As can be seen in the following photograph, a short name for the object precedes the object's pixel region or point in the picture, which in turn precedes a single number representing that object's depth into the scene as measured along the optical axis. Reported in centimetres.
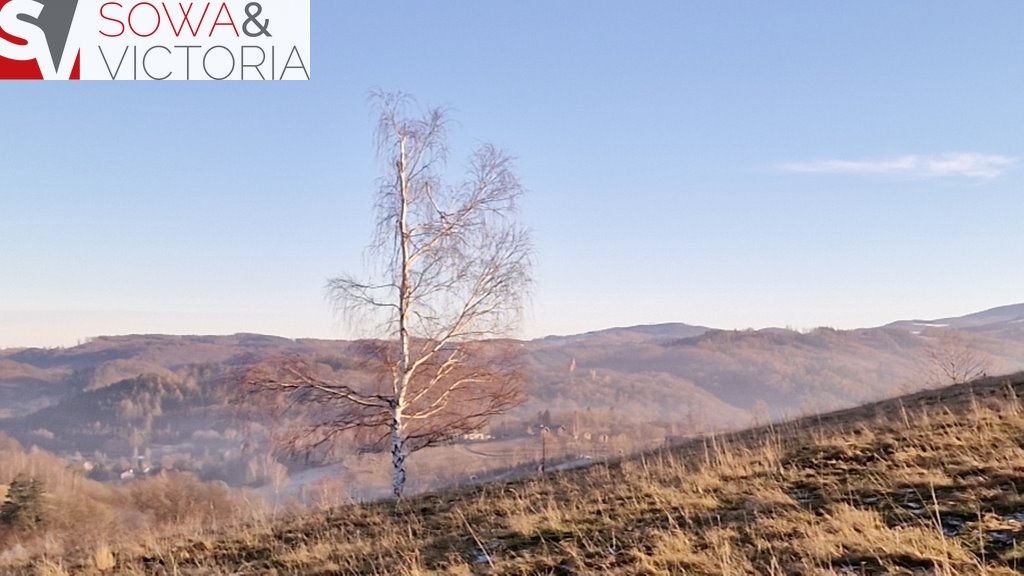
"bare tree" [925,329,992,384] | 2956
